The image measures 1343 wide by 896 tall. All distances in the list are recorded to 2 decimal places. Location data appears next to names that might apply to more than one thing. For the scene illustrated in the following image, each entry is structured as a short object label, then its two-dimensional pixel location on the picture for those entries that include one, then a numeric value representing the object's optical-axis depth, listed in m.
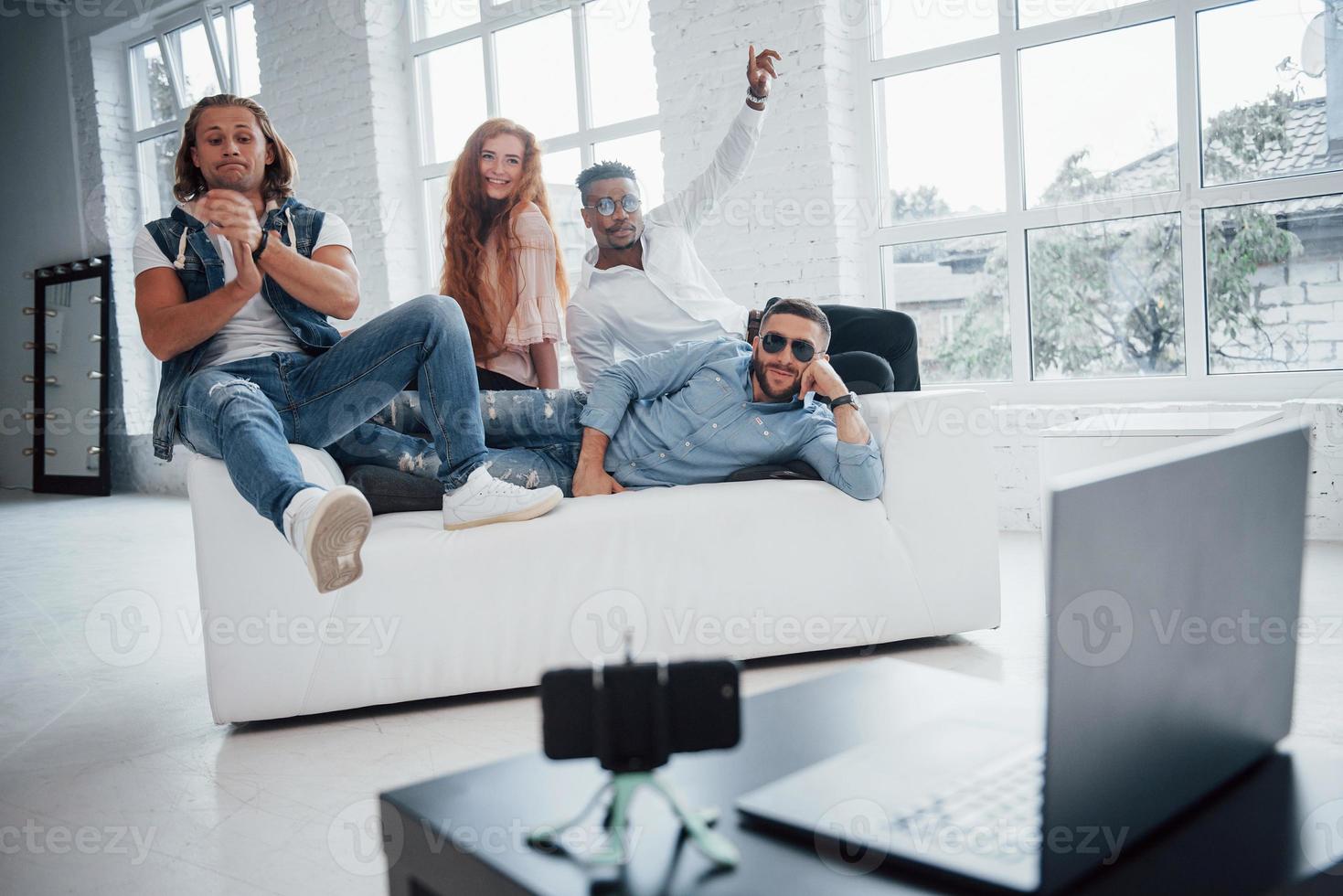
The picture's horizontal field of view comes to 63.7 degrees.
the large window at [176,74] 7.23
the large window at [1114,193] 3.79
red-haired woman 3.03
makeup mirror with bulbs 7.65
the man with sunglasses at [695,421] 2.50
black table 0.74
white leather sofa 2.18
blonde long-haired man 2.24
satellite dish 3.68
